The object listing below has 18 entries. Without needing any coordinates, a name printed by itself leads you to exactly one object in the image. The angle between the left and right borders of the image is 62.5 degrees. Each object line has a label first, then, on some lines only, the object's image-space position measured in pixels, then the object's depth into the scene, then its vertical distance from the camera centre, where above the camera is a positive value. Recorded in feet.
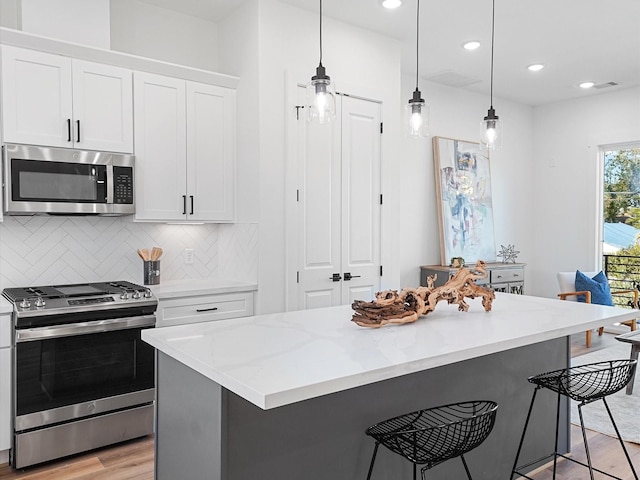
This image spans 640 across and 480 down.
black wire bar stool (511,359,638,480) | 7.60 -2.32
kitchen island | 5.57 -1.97
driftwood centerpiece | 7.50 -1.11
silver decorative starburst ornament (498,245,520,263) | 21.06 -1.10
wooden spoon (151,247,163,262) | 12.46 -0.61
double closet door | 12.98 +0.56
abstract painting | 19.34 +1.00
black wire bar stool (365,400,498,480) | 5.71 -2.40
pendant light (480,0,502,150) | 10.17 +1.86
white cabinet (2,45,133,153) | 10.00 +2.54
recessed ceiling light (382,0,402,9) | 12.35 +5.30
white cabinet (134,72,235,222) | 11.75 +1.84
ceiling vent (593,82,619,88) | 19.72 +5.37
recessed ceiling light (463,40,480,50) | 15.30 +5.34
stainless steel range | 9.45 -2.68
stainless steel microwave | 10.04 +0.95
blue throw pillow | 18.45 -2.20
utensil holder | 12.39 -1.04
